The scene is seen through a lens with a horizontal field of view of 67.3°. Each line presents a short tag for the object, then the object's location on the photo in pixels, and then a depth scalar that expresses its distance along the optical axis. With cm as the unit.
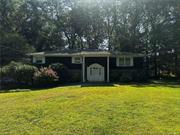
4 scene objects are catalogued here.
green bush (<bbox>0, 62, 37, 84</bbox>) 1315
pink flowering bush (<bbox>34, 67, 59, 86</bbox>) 1277
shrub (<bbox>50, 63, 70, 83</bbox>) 1400
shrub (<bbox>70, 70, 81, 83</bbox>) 1463
